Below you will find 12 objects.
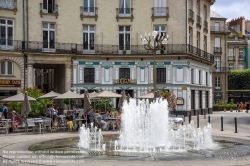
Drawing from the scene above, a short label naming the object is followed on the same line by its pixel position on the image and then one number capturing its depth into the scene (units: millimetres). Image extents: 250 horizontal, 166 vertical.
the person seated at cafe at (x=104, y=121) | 22831
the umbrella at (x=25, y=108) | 21141
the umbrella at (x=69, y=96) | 24688
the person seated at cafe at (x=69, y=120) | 22023
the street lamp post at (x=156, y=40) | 24377
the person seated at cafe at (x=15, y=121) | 21284
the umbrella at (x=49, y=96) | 25741
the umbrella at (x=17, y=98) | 23058
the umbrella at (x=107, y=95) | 25875
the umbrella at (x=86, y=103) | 21297
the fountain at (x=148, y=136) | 14852
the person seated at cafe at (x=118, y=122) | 23359
